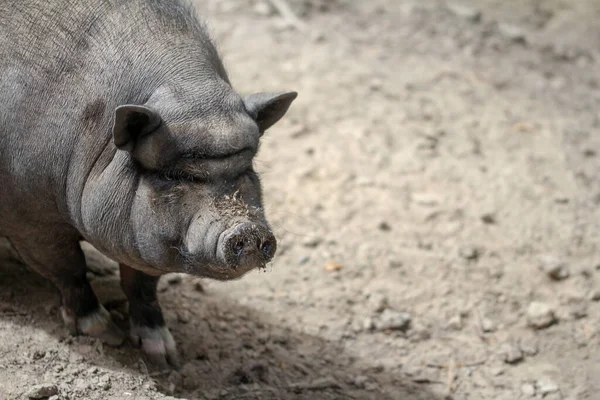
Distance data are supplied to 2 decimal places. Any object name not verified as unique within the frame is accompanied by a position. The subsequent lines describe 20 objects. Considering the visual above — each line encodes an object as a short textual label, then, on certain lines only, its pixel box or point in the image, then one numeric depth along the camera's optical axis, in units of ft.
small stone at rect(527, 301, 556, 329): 33.37
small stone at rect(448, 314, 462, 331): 33.73
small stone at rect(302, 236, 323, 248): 37.37
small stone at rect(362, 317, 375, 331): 33.45
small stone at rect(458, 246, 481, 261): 36.73
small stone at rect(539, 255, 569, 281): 35.53
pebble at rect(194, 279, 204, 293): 33.88
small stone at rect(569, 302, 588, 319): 33.86
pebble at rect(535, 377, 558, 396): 30.14
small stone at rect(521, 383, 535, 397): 30.27
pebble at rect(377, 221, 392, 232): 37.99
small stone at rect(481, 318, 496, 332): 33.63
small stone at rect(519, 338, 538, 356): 32.35
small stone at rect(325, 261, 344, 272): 36.29
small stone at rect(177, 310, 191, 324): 31.94
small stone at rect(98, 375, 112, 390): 25.67
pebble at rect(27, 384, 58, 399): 24.09
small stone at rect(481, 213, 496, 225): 38.58
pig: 22.72
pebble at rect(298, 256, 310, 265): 36.52
